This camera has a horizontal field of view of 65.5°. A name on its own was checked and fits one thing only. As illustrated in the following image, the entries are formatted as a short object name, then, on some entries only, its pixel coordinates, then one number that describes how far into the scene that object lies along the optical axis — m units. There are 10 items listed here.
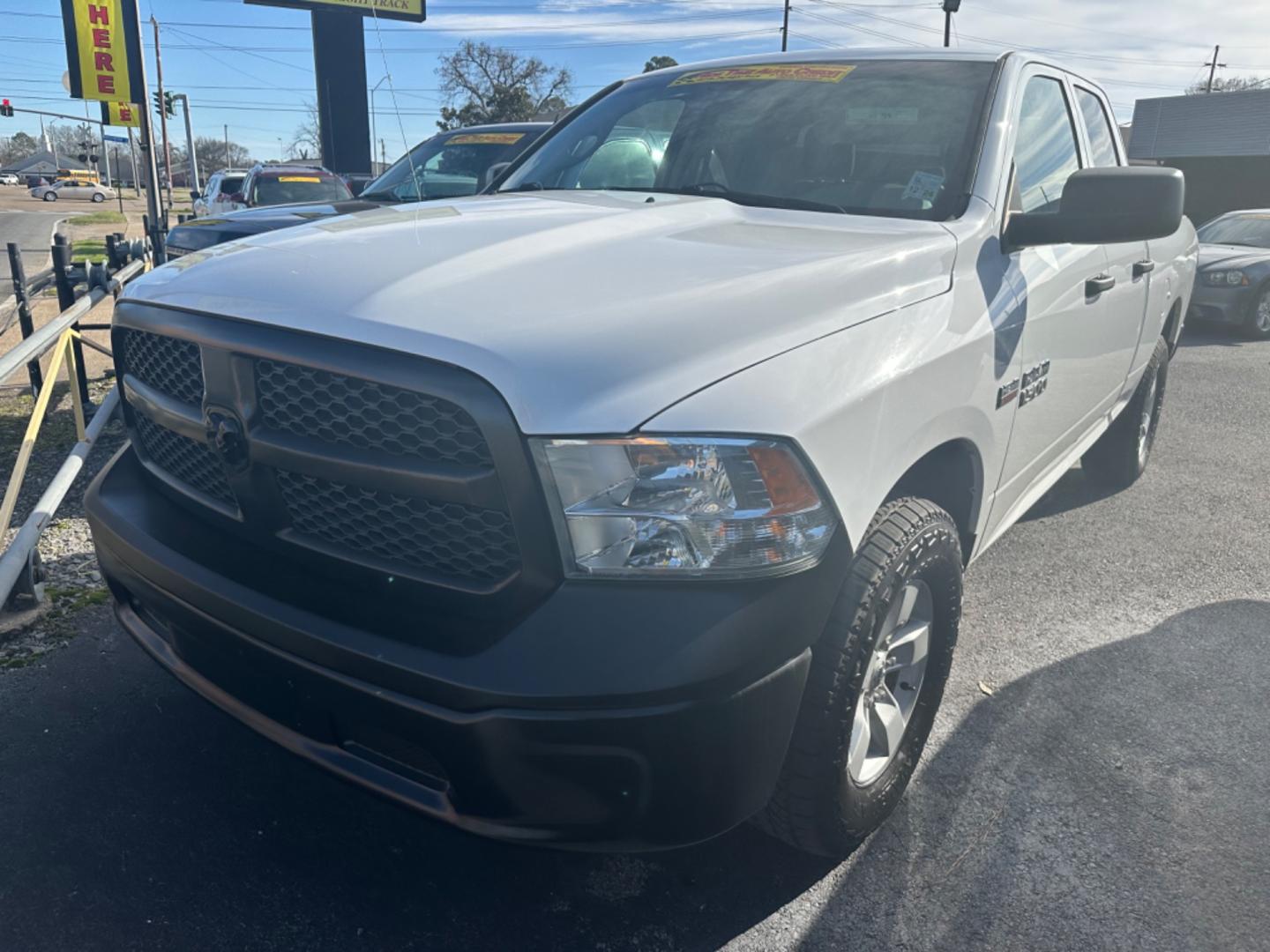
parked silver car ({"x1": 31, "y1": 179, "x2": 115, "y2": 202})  59.50
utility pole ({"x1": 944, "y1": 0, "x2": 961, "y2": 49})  19.75
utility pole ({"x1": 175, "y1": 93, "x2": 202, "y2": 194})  53.66
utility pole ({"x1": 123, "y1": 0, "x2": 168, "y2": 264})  12.88
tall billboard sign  25.33
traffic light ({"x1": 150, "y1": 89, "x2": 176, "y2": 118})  36.06
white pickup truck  1.64
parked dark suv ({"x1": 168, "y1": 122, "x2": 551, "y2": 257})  7.50
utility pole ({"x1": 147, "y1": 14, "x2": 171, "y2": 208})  35.22
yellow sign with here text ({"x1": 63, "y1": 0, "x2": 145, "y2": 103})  12.65
